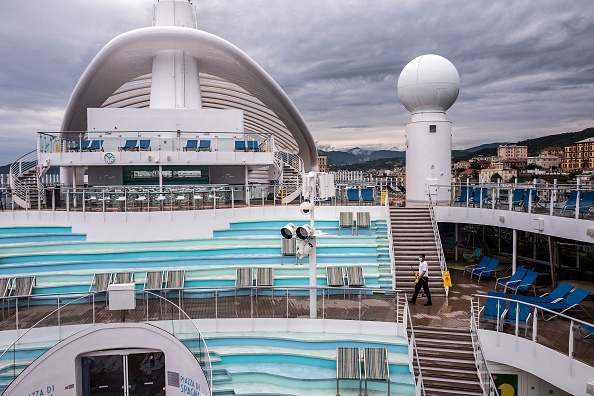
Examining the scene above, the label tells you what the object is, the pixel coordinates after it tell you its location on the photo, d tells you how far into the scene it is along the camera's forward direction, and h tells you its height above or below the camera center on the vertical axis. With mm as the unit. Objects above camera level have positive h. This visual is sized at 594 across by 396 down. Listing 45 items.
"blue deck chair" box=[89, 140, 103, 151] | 18312 +1629
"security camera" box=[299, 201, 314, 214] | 10727 -509
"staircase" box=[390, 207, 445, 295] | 13906 -2049
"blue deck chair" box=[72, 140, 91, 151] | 18188 +1590
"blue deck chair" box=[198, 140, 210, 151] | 18656 +1596
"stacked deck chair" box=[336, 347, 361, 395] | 9203 -3524
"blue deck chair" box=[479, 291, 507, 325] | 10164 -2770
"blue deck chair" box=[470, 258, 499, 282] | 15500 -2881
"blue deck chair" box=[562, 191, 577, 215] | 12739 -556
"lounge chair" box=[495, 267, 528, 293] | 13663 -2807
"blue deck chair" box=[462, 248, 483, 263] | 19047 -3015
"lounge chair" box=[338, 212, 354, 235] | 15773 -1199
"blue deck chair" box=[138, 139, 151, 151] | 18312 +1641
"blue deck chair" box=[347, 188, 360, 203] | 17672 -421
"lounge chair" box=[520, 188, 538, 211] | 14510 -517
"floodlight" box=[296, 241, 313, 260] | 10828 -1420
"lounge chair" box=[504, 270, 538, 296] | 13305 -2852
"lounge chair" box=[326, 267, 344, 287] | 12828 -2508
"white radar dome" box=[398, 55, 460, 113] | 19797 +4111
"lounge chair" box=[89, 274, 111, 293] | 12292 -2452
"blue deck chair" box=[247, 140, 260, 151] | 19281 +1624
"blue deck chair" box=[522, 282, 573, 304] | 11336 -2803
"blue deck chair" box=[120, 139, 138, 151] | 18359 +1580
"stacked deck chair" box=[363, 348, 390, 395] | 9109 -3480
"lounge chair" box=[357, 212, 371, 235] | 15766 -1206
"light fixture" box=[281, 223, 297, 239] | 10559 -1030
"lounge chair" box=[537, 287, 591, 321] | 10867 -2812
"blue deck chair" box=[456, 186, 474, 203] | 17625 -467
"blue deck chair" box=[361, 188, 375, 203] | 17703 -464
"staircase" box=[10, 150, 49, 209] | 21814 +726
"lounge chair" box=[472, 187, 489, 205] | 16988 -476
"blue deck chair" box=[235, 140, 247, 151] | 19312 +1593
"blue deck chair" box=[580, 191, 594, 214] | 12258 -534
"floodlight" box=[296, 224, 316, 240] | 10508 -1048
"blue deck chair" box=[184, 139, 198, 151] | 18578 +1632
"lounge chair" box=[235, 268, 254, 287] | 12578 -2430
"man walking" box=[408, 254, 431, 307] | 12180 -2461
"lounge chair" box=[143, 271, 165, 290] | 12492 -2442
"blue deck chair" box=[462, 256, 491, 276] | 15859 -2796
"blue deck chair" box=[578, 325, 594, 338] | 8641 -2742
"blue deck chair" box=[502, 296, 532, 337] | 9719 -2741
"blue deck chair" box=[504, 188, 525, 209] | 15391 -508
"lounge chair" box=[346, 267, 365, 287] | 12777 -2519
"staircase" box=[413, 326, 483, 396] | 9391 -3716
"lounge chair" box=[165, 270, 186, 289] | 12570 -2462
